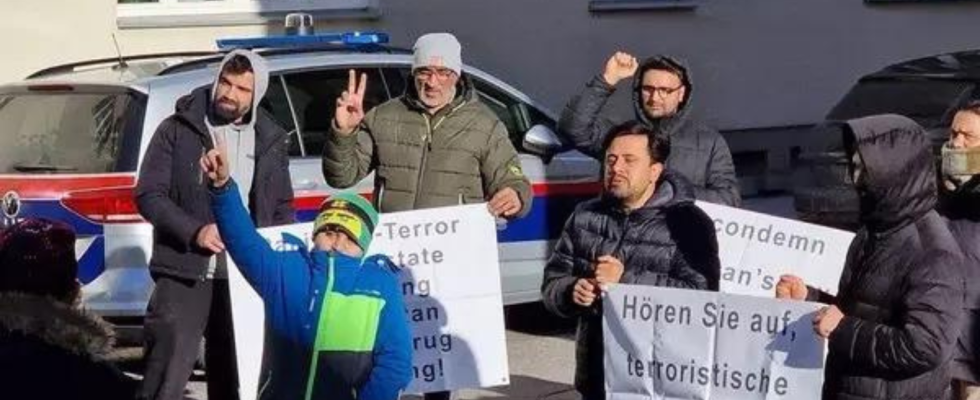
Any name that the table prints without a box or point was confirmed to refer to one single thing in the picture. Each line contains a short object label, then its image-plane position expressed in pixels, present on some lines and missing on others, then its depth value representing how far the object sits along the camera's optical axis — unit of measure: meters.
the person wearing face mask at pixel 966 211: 6.50
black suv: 11.73
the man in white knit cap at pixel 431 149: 7.39
